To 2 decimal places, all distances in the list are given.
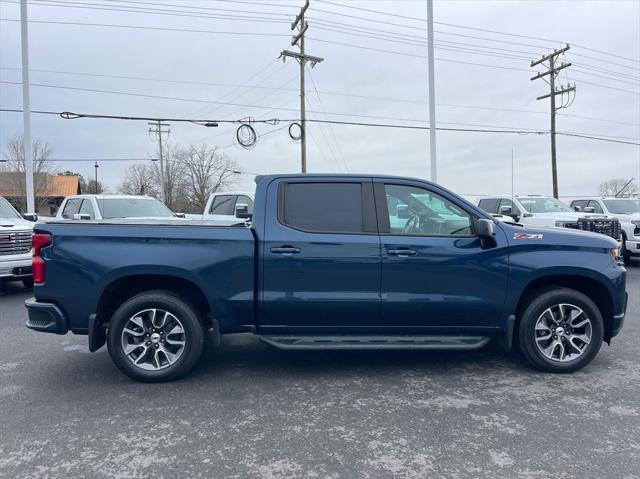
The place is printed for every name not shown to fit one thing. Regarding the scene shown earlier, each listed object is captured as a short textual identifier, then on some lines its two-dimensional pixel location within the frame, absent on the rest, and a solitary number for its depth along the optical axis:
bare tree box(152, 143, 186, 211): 61.41
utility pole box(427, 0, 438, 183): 15.74
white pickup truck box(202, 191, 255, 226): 12.51
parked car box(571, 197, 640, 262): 12.75
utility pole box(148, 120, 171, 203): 48.06
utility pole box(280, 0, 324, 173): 23.53
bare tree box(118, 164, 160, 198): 69.16
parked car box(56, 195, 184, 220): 11.20
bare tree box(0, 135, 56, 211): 41.16
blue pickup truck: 4.48
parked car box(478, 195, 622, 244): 12.22
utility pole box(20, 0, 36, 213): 15.52
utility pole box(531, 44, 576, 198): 27.41
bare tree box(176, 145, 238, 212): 60.88
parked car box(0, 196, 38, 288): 8.88
